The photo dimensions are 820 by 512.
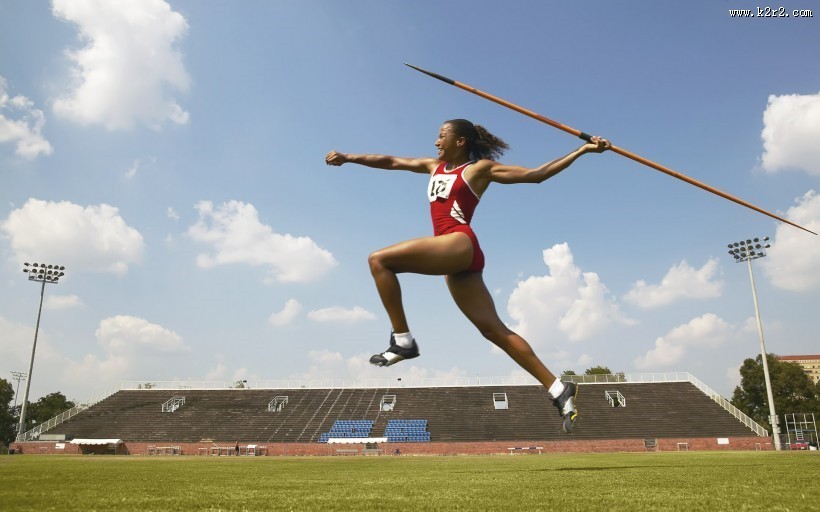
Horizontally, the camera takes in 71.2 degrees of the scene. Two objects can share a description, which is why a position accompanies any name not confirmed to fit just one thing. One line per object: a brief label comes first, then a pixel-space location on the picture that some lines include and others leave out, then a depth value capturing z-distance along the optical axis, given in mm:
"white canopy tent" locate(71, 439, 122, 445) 41412
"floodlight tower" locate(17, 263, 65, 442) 48750
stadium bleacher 42219
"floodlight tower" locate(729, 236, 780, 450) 44372
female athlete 4969
